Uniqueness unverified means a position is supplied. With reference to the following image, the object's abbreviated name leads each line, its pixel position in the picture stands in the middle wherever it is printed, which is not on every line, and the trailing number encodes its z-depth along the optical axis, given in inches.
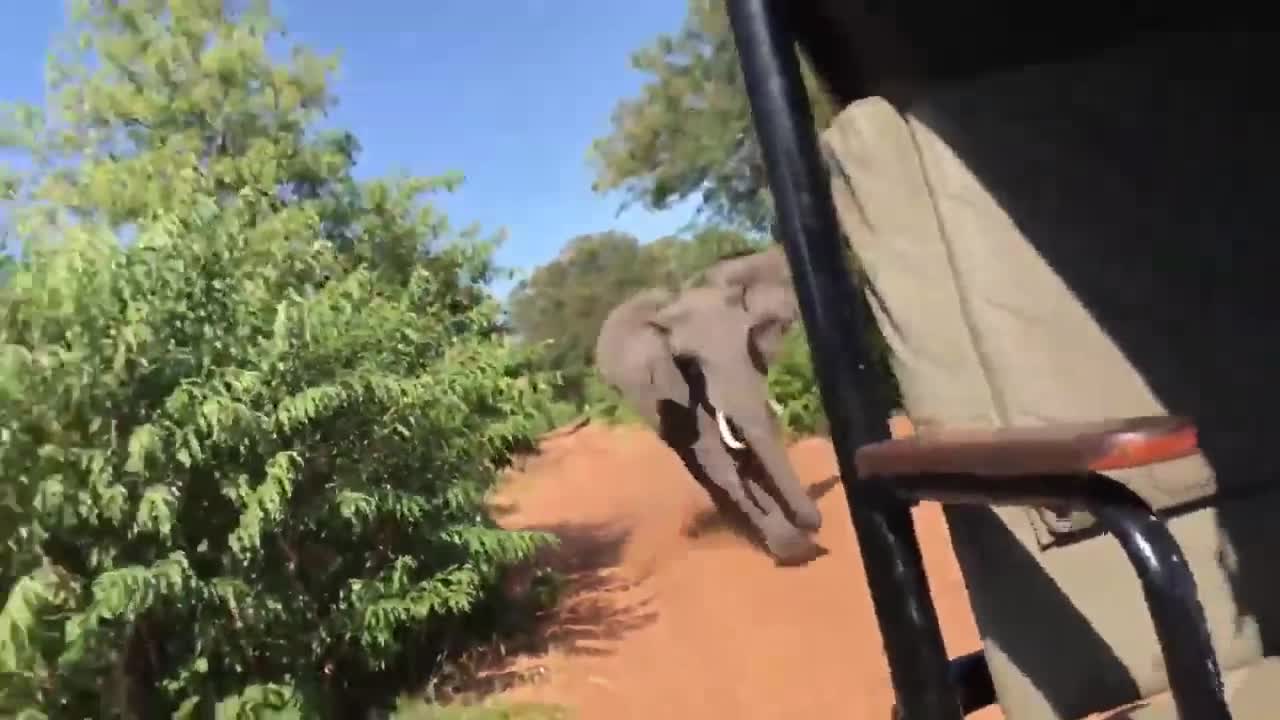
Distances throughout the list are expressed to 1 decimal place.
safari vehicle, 39.2
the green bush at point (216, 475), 123.3
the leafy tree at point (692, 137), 509.0
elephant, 209.5
